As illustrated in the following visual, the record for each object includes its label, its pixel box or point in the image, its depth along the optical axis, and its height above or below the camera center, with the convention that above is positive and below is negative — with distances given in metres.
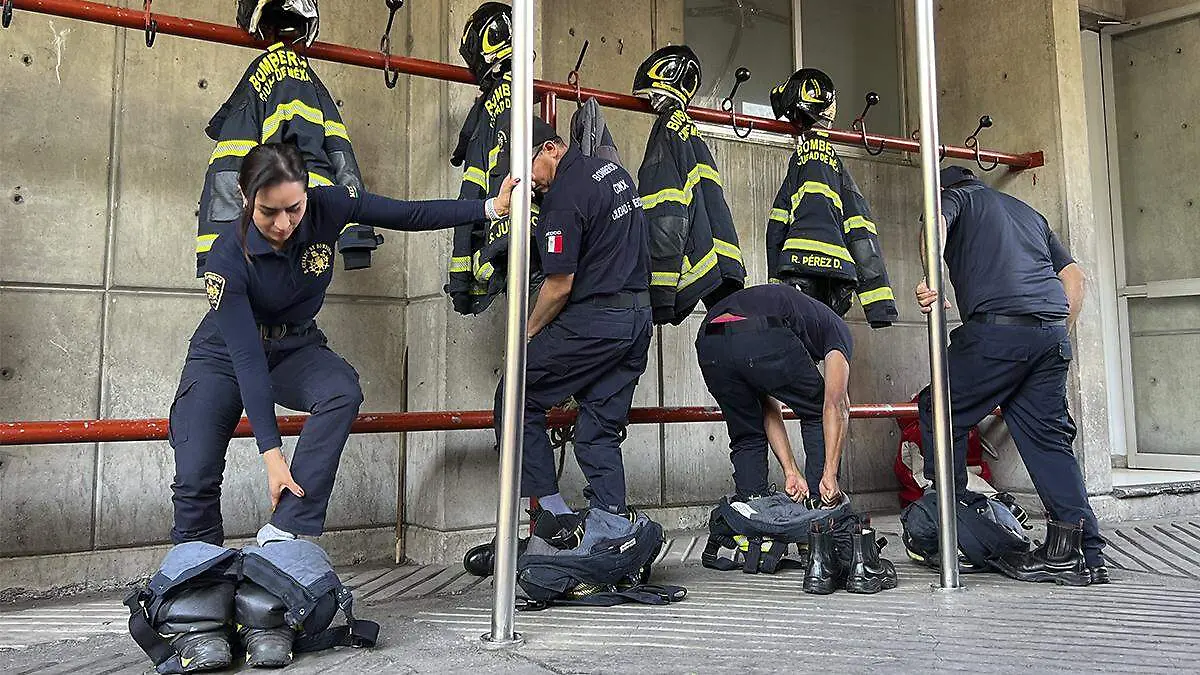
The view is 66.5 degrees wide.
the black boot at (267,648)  2.26 -0.59
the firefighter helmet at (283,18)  3.49 +1.52
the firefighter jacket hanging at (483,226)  3.82 +0.77
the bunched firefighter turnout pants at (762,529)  3.63 -0.51
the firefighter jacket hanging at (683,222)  4.12 +0.85
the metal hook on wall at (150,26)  3.36 +1.42
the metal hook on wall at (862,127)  4.74 +1.53
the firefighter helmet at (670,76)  4.37 +1.57
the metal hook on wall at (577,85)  4.18 +1.47
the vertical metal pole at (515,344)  2.47 +0.17
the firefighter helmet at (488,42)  3.89 +1.56
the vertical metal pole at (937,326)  3.18 +0.26
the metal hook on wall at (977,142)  5.31 +1.57
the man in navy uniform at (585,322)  3.37 +0.32
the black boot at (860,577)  3.16 -0.61
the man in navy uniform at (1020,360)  3.44 +0.16
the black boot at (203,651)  2.22 -0.58
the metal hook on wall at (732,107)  4.44 +1.56
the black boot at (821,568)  3.16 -0.57
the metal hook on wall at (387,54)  3.71 +1.46
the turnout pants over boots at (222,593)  2.28 -0.46
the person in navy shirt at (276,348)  2.50 +0.18
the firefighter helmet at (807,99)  4.77 +1.59
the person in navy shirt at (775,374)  3.72 +0.12
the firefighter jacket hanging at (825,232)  4.64 +0.89
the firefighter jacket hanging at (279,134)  3.35 +1.05
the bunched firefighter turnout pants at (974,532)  3.49 -0.50
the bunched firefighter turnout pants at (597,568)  2.97 -0.53
